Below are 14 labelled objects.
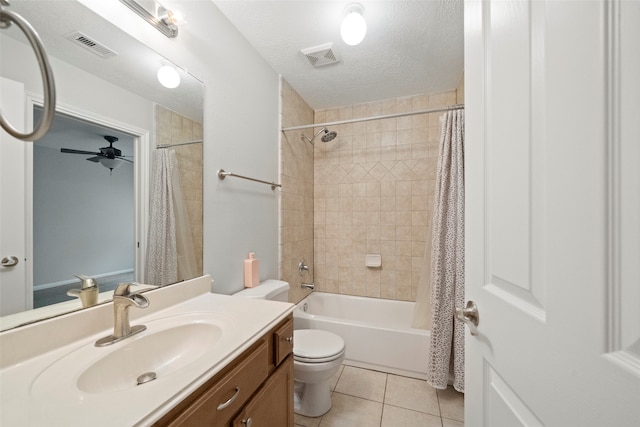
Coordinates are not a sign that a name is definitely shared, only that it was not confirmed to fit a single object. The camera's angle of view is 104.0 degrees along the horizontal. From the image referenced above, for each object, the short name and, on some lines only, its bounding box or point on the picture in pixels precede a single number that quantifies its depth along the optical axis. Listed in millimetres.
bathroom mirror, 709
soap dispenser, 1647
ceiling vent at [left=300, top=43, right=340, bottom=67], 1743
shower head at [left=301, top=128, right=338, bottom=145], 2426
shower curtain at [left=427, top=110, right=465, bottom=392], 1680
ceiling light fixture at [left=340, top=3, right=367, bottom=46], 1346
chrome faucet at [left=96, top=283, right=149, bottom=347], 794
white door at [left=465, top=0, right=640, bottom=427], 333
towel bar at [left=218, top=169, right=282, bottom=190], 1459
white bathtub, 1840
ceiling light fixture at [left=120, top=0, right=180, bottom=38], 1000
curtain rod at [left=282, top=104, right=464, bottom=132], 1795
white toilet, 1453
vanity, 510
